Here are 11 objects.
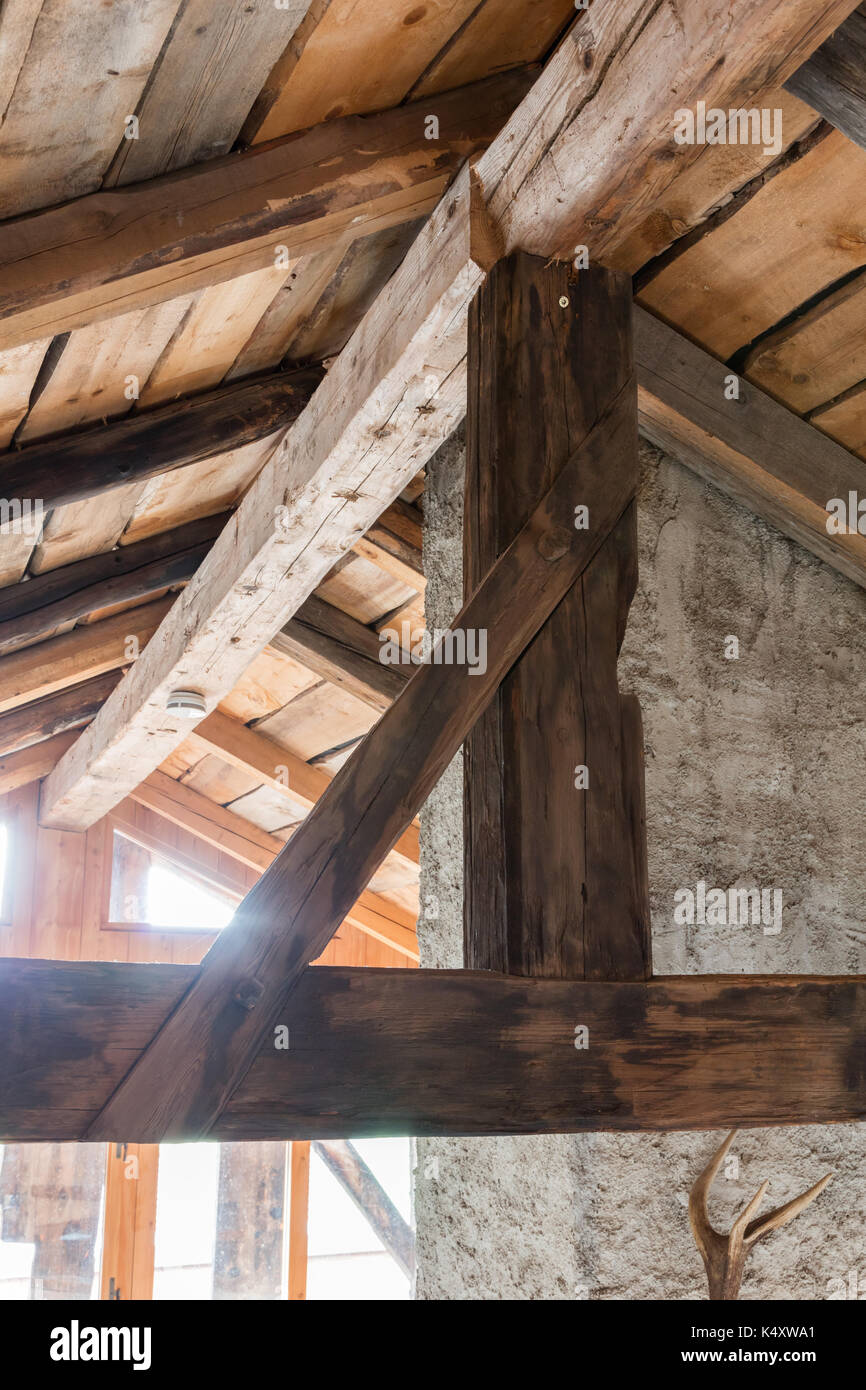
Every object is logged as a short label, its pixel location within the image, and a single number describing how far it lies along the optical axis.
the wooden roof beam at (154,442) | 2.46
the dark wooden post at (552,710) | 1.41
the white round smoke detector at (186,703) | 3.54
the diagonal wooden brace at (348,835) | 1.22
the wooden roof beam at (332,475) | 1.90
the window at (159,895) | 6.29
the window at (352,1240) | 6.79
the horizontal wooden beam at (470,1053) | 1.19
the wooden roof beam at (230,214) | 1.70
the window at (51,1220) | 5.89
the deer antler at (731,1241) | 1.79
